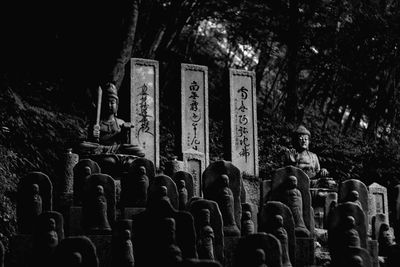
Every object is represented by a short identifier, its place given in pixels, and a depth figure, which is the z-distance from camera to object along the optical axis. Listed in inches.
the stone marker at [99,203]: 359.6
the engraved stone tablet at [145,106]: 550.0
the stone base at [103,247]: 340.8
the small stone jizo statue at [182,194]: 402.3
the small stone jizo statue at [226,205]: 365.4
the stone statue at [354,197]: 414.0
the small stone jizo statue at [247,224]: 374.9
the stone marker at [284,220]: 348.5
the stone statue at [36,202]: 368.8
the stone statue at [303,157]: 494.9
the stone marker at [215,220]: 337.7
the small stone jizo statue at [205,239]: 331.0
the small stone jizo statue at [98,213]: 358.3
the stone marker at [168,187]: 373.1
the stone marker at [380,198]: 523.8
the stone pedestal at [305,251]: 356.8
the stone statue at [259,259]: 298.7
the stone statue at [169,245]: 308.3
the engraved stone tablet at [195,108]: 554.9
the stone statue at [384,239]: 416.5
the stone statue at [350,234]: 348.4
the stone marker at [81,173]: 391.2
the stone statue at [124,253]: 317.1
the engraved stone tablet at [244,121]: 562.6
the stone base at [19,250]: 339.3
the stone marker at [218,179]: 383.1
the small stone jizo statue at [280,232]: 340.4
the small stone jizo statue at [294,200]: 385.9
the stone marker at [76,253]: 287.6
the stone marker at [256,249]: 299.7
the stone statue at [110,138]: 461.7
